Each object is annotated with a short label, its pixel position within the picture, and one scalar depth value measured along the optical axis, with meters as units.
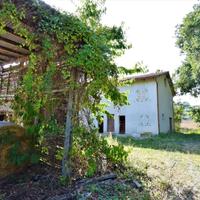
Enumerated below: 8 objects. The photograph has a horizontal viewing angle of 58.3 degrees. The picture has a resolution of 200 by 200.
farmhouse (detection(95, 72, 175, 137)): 13.91
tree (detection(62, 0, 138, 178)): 3.12
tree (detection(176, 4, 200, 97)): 12.46
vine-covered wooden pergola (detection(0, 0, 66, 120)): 2.88
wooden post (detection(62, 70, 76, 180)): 3.19
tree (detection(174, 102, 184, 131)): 19.69
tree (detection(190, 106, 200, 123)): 17.32
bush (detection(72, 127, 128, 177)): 3.27
